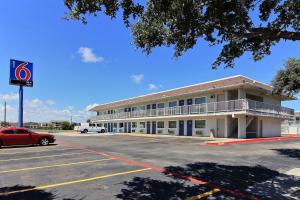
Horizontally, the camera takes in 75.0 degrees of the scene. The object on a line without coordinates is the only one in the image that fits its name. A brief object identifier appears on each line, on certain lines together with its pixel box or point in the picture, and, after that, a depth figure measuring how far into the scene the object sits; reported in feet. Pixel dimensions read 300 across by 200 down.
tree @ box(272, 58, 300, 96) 49.57
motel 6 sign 59.34
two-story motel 64.38
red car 44.11
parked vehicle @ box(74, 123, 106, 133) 124.42
